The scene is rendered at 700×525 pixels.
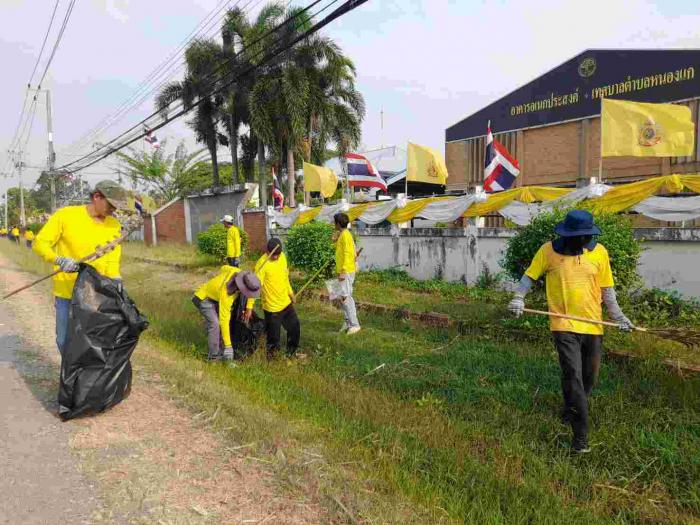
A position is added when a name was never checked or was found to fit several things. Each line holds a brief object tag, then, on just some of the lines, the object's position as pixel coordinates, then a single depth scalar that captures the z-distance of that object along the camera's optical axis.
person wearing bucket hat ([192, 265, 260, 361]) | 5.25
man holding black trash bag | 4.03
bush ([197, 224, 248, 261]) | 15.77
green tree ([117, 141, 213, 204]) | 32.47
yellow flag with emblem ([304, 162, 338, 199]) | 15.05
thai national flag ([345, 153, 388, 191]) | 14.23
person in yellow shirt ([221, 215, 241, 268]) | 11.79
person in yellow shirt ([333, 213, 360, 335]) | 7.15
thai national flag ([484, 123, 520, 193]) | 11.73
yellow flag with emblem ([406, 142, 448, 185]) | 12.76
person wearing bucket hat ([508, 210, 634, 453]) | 3.56
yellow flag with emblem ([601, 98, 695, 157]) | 8.85
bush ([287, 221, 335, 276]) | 10.06
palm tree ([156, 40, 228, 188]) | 22.53
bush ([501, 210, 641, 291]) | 6.04
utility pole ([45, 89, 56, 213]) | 29.63
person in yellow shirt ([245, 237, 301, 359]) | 5.79
